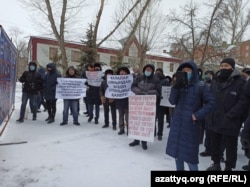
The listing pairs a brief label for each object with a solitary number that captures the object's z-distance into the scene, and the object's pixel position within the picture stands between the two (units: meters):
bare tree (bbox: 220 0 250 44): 22.24
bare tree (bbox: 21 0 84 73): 10.53
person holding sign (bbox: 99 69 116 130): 5.33
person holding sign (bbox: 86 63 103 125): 5.78
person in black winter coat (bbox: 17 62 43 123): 5.62
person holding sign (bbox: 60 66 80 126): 5.54
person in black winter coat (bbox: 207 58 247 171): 3.03
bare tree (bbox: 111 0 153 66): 11.58
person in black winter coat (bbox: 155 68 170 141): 4.70
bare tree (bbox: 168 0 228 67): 11.26
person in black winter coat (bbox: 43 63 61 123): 5.65
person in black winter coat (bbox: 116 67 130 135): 4.82
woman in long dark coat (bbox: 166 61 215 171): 2.74
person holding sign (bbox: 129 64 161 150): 4.08
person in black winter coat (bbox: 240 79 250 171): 2.03
